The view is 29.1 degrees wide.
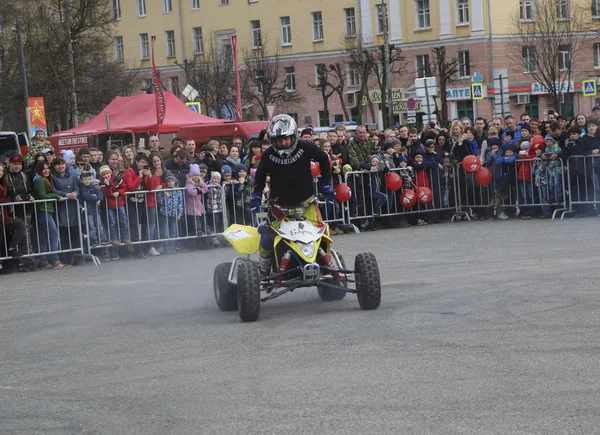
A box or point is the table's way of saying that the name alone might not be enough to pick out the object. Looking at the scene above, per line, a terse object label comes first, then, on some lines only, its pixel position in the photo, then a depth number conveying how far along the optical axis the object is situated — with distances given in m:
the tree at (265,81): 75.31
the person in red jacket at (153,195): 19.73
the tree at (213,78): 72.25
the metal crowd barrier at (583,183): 21.45
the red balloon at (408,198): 22.38
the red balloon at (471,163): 22.64
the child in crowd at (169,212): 19.95
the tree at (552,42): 67.25
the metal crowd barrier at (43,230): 18.03
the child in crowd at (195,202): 20.20
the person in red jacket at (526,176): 22.33
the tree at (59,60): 56.41
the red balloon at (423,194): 22.41
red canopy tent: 38.47
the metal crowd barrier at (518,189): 22.00
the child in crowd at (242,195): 20.83
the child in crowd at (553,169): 21.91
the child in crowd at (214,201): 20.48
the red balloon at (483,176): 22.61
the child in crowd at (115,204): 19.23
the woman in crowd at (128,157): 20.33
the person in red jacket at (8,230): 17.98
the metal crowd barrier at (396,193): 22.16
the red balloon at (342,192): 21.08
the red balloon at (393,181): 22.22
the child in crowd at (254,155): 21.11
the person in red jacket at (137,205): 19.55
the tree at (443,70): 64.06
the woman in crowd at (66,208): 18.70
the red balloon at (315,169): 18.81
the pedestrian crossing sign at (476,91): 45.59
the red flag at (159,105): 37.84
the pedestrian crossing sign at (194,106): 44.03
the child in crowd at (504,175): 22.48
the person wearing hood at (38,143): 23.92
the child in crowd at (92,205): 18.89
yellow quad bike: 11.09
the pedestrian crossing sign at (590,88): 43.11
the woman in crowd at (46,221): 18.45
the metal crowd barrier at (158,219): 19.16
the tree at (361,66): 69.31
